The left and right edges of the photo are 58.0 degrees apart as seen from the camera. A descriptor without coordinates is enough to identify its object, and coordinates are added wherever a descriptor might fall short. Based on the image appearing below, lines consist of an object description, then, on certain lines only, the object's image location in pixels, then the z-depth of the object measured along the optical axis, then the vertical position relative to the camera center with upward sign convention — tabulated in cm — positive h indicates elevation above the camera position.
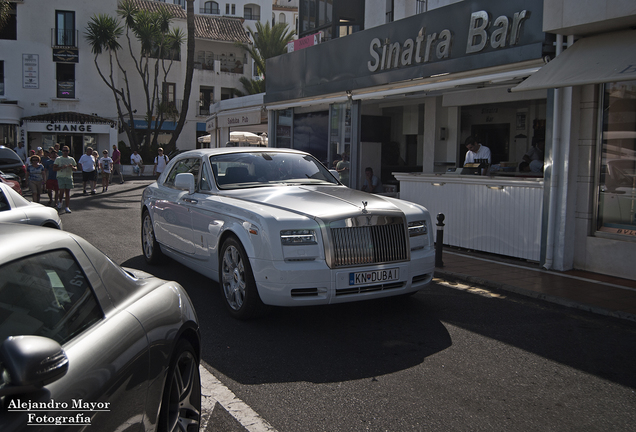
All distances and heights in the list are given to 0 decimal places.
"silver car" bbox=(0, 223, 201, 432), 171 -67
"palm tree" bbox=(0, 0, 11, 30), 3601 +953
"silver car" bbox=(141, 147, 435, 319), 518 -69
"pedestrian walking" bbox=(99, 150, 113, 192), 2378 -34
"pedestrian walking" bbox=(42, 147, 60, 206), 1666 -68
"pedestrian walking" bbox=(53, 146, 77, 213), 1598 -37
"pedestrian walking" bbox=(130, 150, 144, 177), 3659 -17
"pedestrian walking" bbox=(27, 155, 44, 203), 1727 -48
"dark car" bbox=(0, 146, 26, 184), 2020 -19
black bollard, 823 -108
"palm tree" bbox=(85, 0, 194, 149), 4191 +853
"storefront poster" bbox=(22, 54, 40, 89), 4231 +652
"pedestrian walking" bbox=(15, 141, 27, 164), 3074 +47
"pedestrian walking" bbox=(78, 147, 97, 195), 2119 -30
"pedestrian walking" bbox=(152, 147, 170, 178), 2886 +5
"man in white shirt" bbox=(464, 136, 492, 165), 1297 +41
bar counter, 891 -66
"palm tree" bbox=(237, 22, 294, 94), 4719 +1017
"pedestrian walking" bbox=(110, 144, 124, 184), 3020 +13
